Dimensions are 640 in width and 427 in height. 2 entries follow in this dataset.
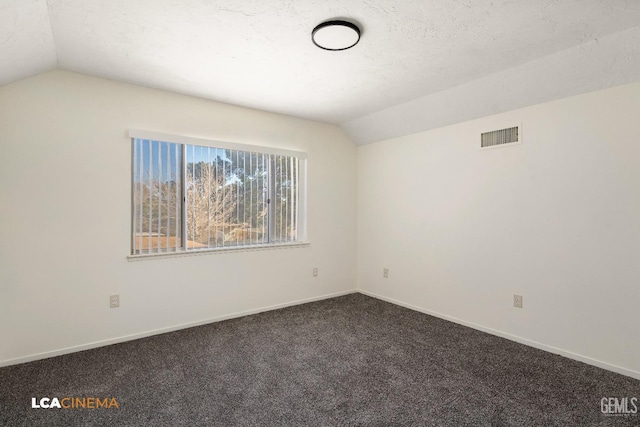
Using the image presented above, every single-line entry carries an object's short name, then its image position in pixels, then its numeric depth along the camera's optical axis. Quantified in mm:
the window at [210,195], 3100
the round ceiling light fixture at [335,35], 1979
